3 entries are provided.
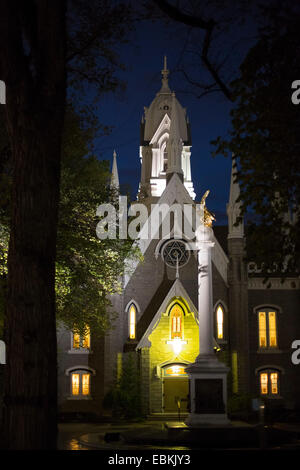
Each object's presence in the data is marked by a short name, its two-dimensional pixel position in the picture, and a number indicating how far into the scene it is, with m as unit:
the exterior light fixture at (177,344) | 35.47
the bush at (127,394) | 34.12
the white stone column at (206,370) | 27.66
